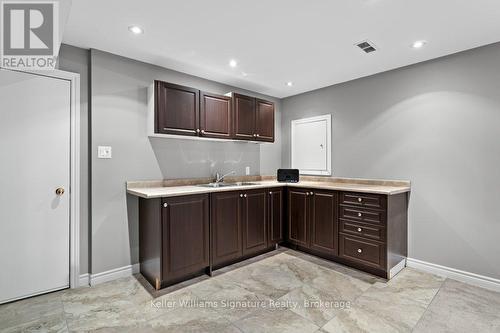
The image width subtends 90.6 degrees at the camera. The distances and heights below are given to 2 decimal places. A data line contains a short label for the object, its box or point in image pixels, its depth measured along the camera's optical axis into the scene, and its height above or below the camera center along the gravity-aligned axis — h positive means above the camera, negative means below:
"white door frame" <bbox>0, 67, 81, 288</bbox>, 2.41 -0.17
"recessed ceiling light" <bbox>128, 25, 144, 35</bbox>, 2.14 +1.21
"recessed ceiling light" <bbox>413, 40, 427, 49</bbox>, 2.40 +1.20
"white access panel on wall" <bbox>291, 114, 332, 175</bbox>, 3.80 +0.34
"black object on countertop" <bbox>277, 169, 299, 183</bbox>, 3.86 -0.15
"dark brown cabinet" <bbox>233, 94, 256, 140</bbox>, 3.37 +0.69
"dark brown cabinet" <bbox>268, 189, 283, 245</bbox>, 3.38 -0.70
